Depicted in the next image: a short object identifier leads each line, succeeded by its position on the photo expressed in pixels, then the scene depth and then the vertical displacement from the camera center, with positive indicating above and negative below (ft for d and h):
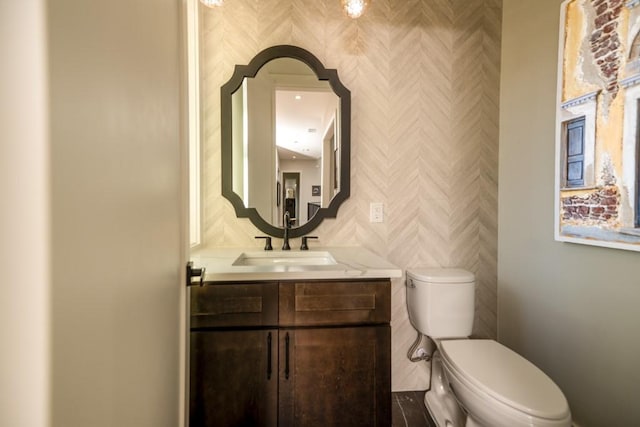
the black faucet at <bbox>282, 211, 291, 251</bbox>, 4.97 -0.41
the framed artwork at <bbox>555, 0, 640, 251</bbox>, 3.23 +1.20
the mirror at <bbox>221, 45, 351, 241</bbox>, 5.02 +1.37
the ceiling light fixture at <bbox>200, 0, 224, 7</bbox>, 4.32 +3.48
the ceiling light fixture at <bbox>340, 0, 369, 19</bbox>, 4.51 +3.60
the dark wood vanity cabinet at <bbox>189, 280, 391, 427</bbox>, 3.34 -1.96
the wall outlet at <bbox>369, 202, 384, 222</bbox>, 5.32 -0.05
